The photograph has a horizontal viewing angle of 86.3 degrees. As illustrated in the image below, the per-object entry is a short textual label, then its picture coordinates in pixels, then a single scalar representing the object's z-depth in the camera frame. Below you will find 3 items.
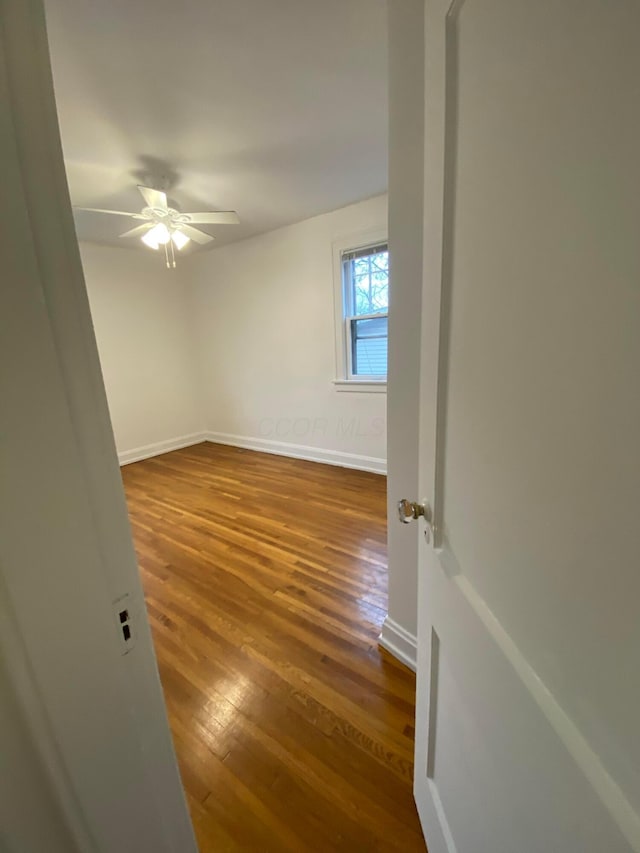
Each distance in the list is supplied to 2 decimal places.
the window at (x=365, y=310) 3.26
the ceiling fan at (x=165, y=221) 2.36
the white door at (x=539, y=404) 0.29
